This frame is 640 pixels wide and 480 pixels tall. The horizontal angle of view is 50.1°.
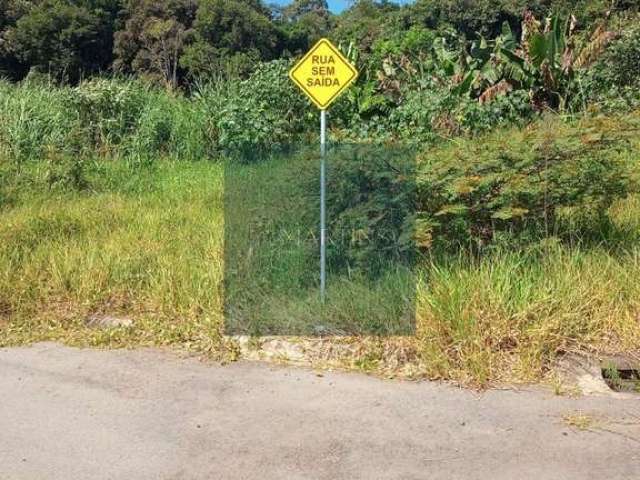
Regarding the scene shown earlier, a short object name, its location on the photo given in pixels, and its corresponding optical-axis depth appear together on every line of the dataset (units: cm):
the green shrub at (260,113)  1000
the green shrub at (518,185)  525
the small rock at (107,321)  519
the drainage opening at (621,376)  401
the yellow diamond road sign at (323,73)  503
